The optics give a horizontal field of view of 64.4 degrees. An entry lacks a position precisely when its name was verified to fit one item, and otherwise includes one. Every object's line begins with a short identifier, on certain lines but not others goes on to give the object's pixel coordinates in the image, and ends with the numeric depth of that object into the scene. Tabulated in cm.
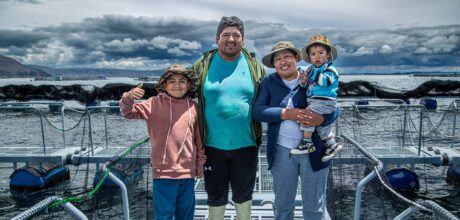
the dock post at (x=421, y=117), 811
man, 331
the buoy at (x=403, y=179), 1047
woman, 318
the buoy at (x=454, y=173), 1246
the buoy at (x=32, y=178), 1149
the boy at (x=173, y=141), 328
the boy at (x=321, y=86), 308
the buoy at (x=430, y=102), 2990
